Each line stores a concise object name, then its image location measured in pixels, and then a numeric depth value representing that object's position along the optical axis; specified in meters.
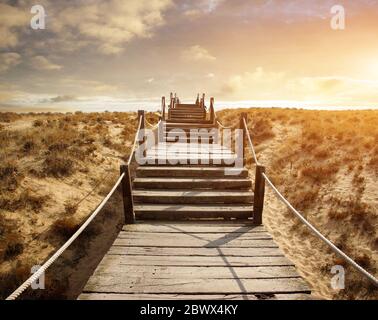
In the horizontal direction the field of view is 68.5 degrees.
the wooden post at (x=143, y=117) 9.35
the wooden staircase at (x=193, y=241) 3.71
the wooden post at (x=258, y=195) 5.70
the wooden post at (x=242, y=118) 8.90
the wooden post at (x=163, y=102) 15.86
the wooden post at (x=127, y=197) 5.48
